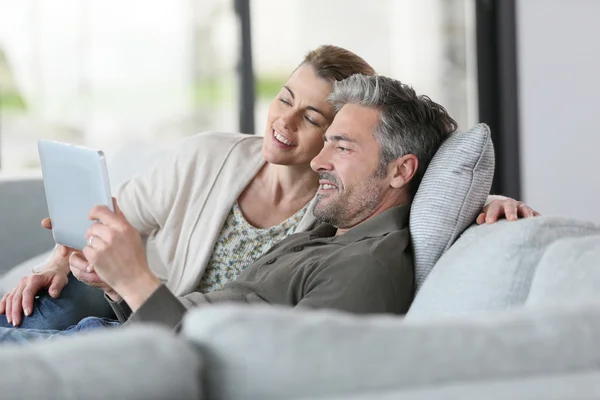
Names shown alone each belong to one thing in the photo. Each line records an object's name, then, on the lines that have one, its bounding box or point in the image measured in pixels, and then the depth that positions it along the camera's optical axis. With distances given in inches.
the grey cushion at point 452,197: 91.0
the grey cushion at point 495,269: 81.3
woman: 103.0
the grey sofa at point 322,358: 59.3
